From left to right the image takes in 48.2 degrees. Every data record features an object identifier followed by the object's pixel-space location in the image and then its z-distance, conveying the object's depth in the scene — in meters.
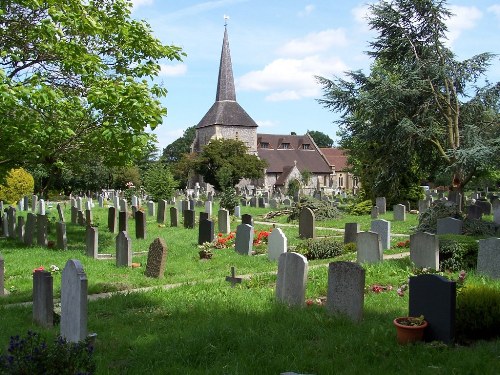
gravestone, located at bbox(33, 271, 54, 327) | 8.02
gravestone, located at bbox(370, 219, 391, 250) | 15.12
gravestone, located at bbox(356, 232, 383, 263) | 12.10
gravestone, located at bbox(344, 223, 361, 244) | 15.89
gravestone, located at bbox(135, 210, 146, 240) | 19.94
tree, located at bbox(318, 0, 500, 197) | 21.58
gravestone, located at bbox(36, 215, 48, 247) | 17.56
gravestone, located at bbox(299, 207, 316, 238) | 18.27
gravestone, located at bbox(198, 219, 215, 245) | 17.11
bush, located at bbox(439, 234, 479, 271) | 11.20
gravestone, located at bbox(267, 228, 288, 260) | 13.41
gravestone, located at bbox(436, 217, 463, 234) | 14.47
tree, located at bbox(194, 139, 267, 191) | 61.91
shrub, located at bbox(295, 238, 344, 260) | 14.31
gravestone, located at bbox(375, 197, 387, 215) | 29.45
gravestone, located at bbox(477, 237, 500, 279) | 10.11
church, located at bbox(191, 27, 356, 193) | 81.75
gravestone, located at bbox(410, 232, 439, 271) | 11.14
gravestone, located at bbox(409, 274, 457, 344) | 6.30
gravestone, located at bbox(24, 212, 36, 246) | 18.00
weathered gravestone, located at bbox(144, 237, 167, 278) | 11.99
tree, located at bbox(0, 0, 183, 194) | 12.88
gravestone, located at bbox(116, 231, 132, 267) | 13.19
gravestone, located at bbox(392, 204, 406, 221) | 25.17
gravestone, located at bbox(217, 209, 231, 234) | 21.61
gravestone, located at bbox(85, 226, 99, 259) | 14.98
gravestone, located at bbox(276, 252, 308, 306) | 8.59
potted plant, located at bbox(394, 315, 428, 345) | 6.34
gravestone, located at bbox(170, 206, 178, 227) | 24.40
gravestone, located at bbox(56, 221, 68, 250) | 16.52
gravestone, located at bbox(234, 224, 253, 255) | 15.21
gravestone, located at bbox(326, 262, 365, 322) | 7.59
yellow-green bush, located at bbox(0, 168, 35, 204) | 42.16
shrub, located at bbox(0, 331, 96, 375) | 4.20
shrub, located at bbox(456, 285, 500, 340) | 6.61
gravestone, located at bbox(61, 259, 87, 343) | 6.91
